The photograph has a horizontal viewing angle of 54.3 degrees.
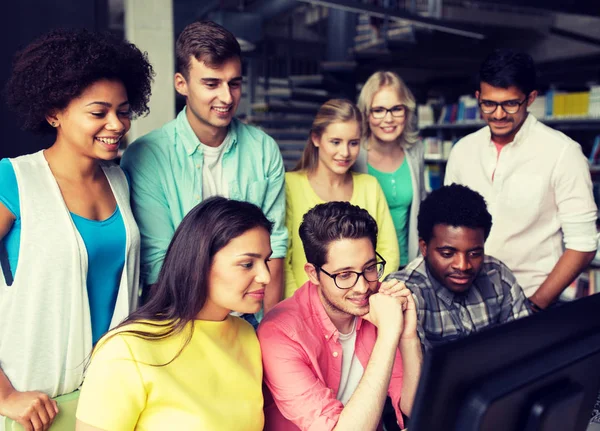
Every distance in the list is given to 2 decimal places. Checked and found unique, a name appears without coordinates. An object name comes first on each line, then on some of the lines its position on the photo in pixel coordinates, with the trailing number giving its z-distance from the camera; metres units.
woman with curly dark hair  1.36
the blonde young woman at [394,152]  2.42
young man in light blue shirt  1.73
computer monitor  0.64
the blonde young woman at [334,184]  2.16
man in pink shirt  1.27
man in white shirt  2.03
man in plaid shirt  1.78
